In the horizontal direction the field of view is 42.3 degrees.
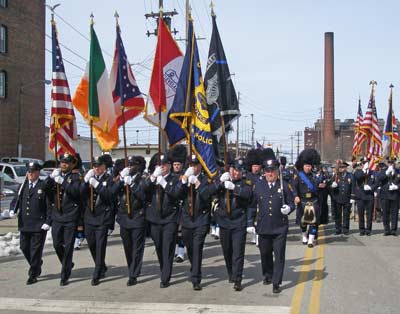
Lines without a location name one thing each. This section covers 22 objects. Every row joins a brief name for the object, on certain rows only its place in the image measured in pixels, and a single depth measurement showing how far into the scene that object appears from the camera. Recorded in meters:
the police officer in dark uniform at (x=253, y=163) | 10.02
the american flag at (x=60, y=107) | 9.84
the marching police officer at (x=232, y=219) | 7.20
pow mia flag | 8.39
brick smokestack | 67.56
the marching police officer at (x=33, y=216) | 7.66
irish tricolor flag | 9.38
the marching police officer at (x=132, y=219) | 7.52
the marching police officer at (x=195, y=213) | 7.32
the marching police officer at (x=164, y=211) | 7.39
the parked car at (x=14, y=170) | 24.25
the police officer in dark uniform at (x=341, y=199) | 13.05
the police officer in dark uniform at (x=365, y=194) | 12.79
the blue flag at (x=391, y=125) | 16.91
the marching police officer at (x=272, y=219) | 7.08
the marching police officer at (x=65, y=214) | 7.59
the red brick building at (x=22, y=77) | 36.09
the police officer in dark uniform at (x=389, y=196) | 12.62
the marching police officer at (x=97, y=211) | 7.65
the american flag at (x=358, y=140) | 17.98
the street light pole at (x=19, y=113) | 34.39
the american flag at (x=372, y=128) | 16.56
